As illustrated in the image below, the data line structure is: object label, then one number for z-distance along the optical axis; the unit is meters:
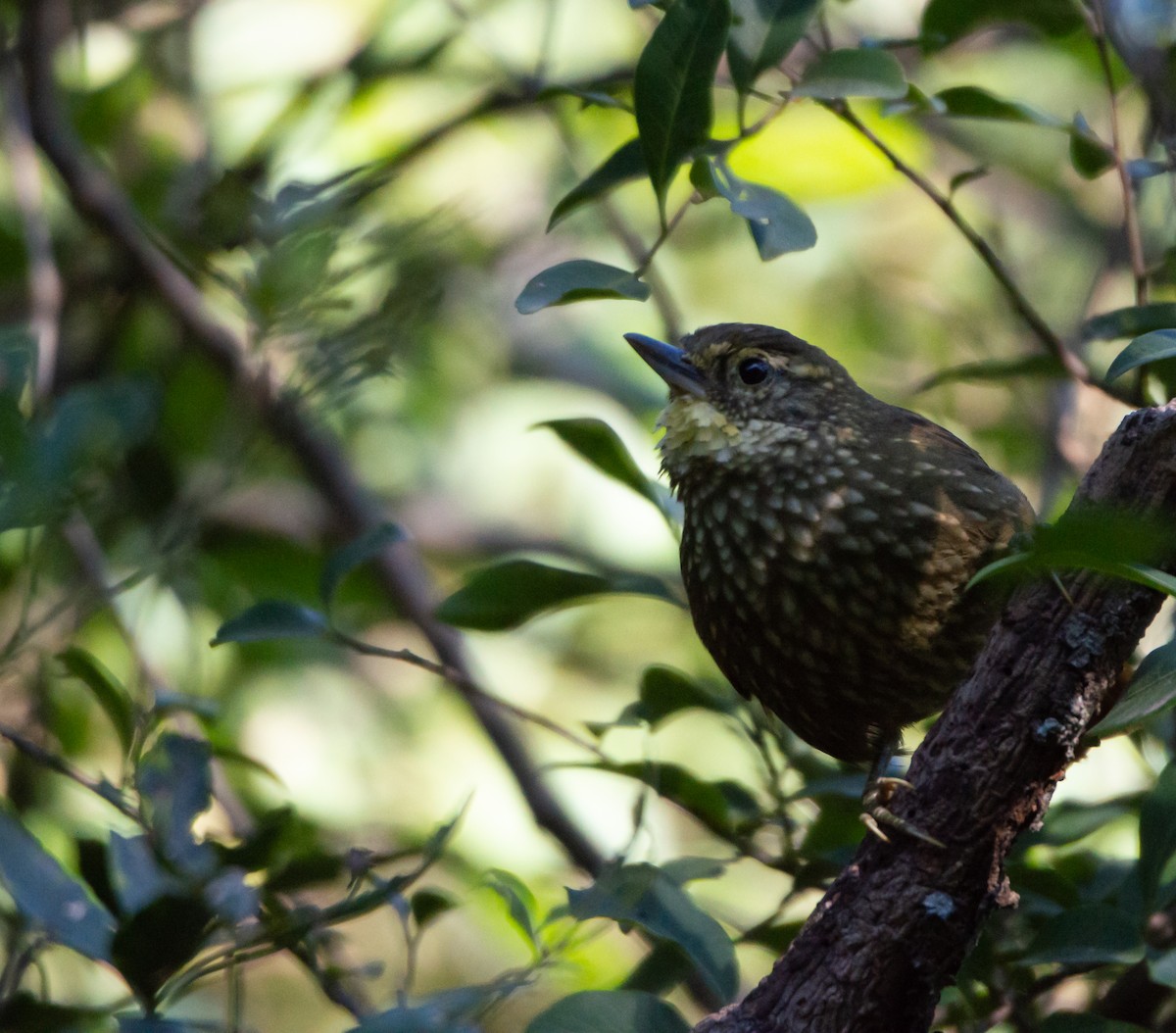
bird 5.21
